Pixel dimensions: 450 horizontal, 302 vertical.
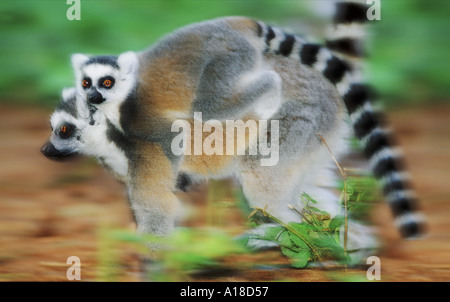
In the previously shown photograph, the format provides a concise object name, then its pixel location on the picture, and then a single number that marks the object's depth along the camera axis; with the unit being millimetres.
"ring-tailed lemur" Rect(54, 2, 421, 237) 2654
